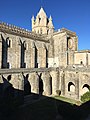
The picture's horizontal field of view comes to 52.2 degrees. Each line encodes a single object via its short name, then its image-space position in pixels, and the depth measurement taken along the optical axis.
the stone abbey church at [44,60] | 17.66
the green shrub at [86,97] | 14.85
